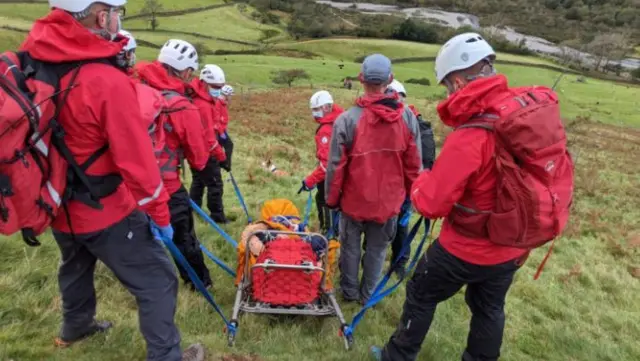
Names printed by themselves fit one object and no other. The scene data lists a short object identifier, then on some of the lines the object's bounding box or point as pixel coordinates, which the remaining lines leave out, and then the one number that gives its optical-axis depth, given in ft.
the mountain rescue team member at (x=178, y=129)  19.11
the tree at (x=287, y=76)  160.04
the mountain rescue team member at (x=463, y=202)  12.29
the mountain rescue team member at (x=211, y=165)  28.86
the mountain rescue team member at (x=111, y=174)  10.66
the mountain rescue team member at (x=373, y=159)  18.54
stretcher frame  17.74
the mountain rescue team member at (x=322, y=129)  25.04
